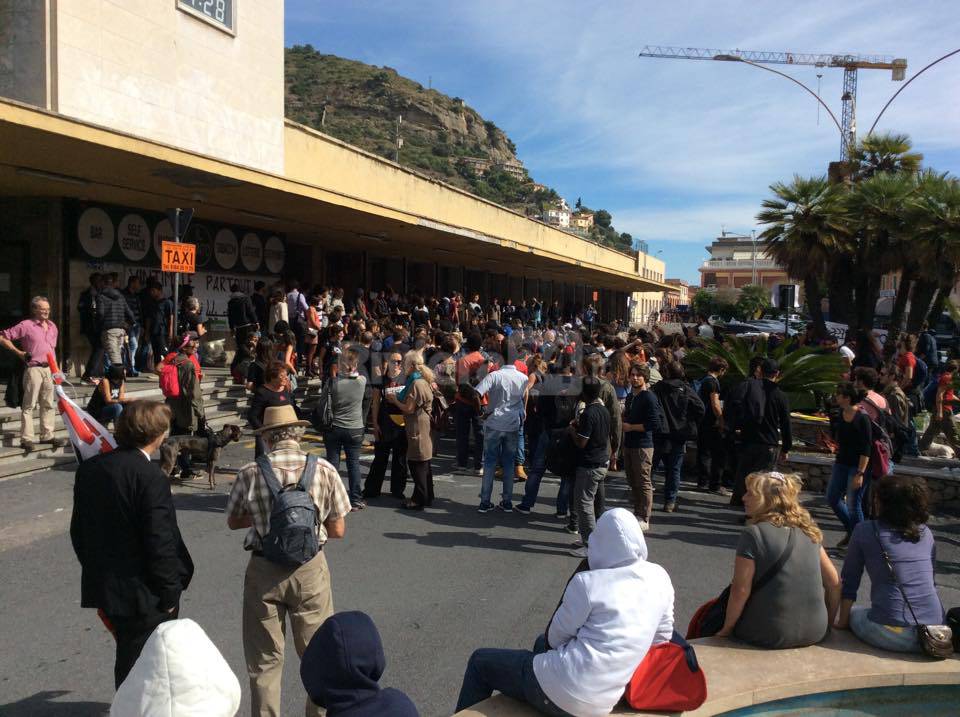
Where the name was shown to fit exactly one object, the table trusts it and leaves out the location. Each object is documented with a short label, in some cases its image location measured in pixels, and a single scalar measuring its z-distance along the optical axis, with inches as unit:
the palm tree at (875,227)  759.7
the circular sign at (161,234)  613.0
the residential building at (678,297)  4370.1
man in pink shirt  362.9
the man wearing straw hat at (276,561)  149.7
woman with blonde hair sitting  161.3
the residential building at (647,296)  2029.8
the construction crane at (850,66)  3655.8
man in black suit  134.8
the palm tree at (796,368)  487.2
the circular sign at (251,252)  709.9
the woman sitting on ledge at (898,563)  168.9
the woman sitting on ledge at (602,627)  125.0
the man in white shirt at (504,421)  340.8
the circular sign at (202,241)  651.5
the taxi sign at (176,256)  434.0
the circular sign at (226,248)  676.7
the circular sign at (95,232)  546.0
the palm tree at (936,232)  700.7
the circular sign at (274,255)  743.3
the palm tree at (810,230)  775.1
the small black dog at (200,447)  342.6
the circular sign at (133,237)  579.2
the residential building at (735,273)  4301.2
